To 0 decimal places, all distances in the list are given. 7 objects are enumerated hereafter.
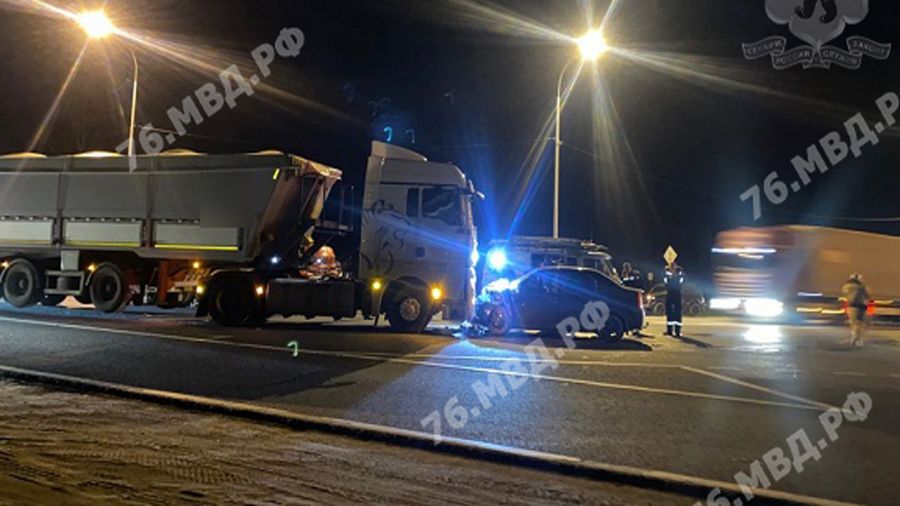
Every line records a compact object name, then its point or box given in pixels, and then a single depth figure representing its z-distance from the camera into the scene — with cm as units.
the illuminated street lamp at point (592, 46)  1997
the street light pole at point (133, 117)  2161
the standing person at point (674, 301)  1745
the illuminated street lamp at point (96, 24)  1891
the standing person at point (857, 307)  1680
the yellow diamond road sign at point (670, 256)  2036
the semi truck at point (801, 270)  2609
